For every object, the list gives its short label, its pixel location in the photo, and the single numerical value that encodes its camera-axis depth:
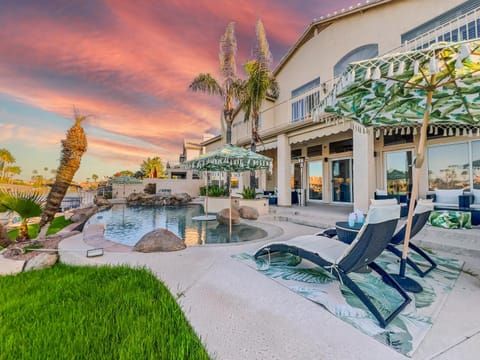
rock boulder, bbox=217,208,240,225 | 8.76
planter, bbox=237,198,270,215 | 10.68
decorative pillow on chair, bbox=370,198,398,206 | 2.93
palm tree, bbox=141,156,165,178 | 50.47
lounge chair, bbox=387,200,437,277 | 3.80
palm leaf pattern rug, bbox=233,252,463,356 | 2.28
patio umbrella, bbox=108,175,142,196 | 19.73
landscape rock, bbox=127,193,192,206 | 18.56
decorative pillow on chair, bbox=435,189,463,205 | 7.35
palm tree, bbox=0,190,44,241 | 5.25
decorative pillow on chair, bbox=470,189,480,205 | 6.90
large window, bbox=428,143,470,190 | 8.04
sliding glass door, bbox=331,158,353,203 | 12.34
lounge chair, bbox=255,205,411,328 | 2.62
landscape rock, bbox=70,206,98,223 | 9.82
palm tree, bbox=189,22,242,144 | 13.08
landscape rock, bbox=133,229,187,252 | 4.95
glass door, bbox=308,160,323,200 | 14.02
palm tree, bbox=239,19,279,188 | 11.69
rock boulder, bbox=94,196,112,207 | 16.48
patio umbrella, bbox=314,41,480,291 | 2.62
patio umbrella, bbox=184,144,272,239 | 7.68
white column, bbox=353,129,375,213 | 7.97
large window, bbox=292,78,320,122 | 11.19
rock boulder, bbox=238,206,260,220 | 9.70
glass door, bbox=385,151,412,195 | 9.70
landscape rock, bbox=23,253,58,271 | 4.30
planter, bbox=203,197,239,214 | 12.02
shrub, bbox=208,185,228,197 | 12.89
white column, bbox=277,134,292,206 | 11.77
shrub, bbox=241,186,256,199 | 11.23
